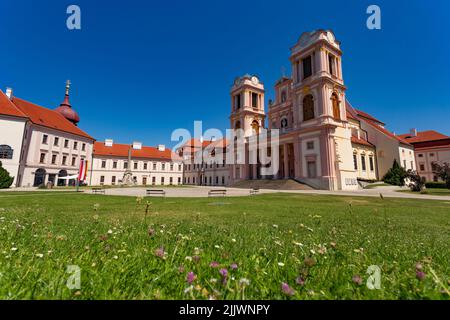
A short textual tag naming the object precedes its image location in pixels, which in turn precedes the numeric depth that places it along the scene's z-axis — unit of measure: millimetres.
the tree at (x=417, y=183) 27266
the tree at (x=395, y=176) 34625
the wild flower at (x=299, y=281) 1588
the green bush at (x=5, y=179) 28328
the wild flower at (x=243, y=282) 1471
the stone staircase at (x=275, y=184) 32084
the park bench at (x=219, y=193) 18656
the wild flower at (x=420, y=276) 1552
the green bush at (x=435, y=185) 35062
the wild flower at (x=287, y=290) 1374
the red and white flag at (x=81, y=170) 27366
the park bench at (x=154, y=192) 17711
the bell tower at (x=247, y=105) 49219
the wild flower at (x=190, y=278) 1489
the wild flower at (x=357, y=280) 1520
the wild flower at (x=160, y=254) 2022
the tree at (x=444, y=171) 25406
